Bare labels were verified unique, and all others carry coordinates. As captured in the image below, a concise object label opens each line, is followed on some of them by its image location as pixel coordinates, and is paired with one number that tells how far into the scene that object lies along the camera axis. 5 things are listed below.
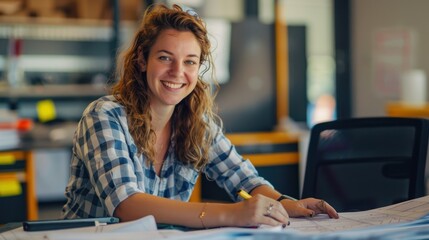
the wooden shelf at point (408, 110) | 4.12
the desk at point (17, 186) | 3.44
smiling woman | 1.48
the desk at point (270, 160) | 4.12
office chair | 1.87
